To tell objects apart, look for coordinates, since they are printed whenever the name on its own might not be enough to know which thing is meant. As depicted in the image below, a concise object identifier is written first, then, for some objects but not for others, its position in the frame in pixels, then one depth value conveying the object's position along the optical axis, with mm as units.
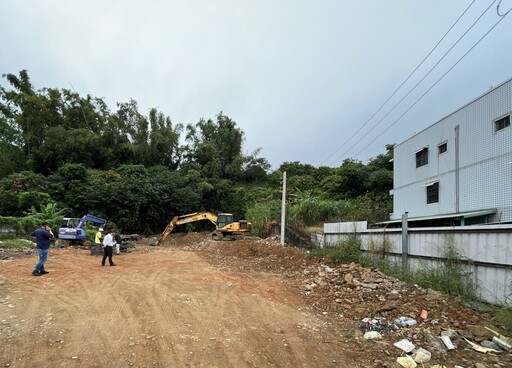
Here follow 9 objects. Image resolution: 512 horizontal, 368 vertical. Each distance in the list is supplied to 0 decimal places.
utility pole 16344
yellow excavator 22438
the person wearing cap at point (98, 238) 17391
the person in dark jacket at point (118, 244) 16875
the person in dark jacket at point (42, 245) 10957
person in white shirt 13156
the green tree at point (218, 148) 44594
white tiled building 11984
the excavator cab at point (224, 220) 23109
